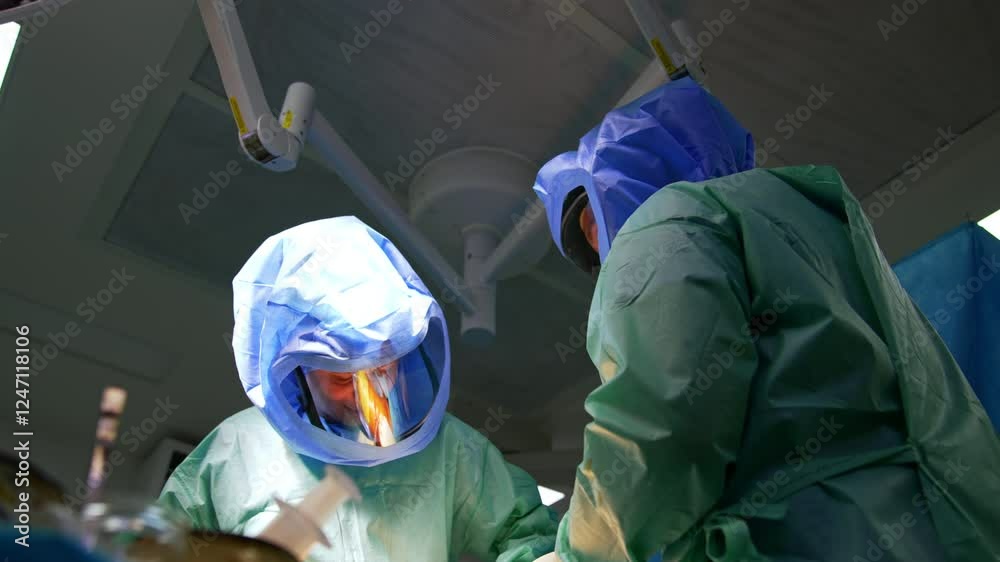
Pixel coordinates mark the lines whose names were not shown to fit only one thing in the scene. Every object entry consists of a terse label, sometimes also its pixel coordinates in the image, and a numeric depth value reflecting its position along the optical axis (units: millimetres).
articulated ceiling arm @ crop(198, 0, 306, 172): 2057
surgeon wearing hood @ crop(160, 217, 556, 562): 1925
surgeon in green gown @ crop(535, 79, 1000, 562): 1160
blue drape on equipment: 1885
